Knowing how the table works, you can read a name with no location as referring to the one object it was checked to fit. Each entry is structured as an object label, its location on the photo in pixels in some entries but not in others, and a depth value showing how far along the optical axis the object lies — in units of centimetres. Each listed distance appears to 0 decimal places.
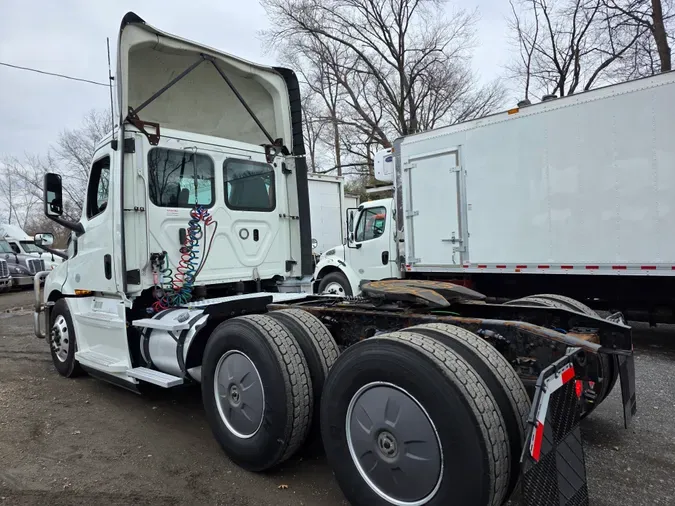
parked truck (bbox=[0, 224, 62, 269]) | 1966
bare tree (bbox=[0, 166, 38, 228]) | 5166
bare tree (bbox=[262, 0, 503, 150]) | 2531
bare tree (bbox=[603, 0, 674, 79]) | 1562
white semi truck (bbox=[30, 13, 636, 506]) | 224
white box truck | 568
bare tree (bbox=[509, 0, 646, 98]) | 1839
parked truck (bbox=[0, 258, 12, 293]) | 1703
